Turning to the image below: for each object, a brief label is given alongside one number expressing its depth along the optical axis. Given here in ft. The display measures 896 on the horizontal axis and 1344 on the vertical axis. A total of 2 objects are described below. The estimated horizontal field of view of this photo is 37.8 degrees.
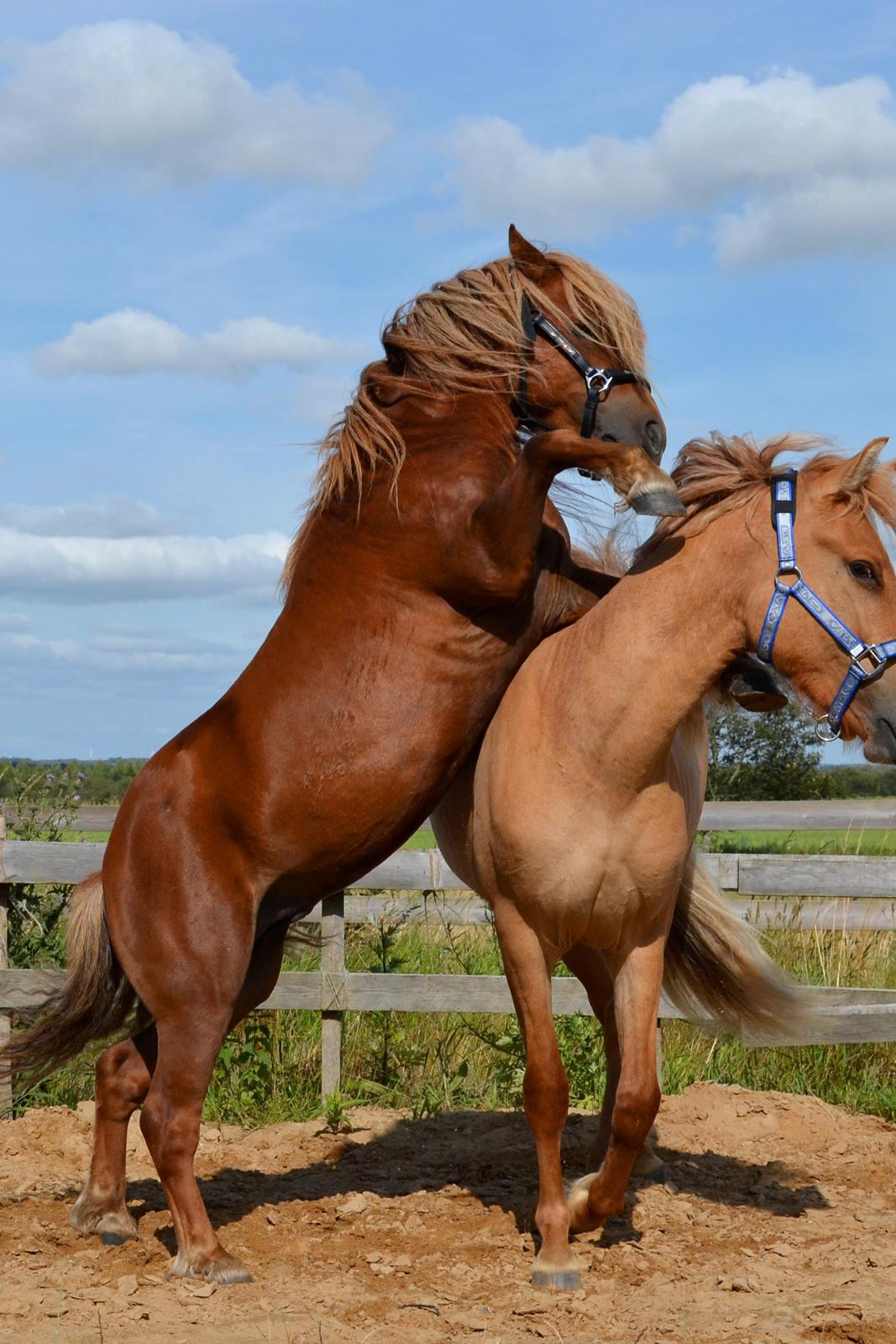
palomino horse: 11.96
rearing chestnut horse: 13.84
